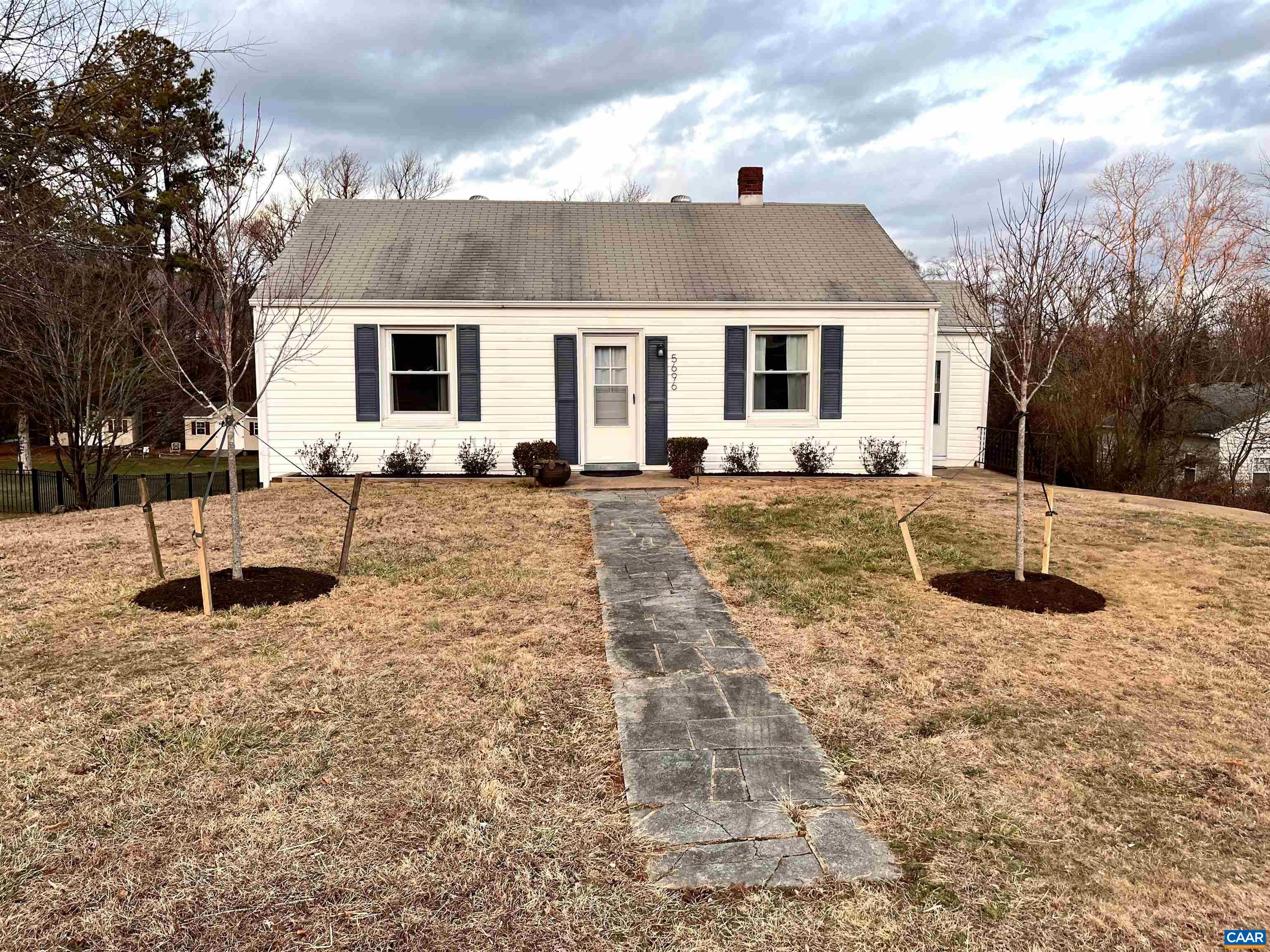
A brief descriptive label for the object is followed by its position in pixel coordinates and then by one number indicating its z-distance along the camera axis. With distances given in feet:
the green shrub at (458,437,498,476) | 39.34
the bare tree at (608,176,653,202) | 104.12
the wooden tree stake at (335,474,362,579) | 19.99
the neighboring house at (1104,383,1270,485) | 44.42
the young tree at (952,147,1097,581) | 18.57
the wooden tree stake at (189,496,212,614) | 16.46
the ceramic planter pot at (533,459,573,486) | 35.88
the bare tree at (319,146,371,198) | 99.86
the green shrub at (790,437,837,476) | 40.37
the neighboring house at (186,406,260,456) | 95.38
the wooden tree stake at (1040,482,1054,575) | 19.13
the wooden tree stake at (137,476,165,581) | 18.85
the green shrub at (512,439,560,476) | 38.50
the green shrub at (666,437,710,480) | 38.88
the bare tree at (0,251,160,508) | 40.19
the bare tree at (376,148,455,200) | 103.86
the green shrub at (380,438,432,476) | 39.01
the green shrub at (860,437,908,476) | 40.68
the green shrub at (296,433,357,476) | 38.91
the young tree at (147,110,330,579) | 17.87
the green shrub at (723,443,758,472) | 40.06
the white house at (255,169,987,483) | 38.88
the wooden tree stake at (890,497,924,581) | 19.95
